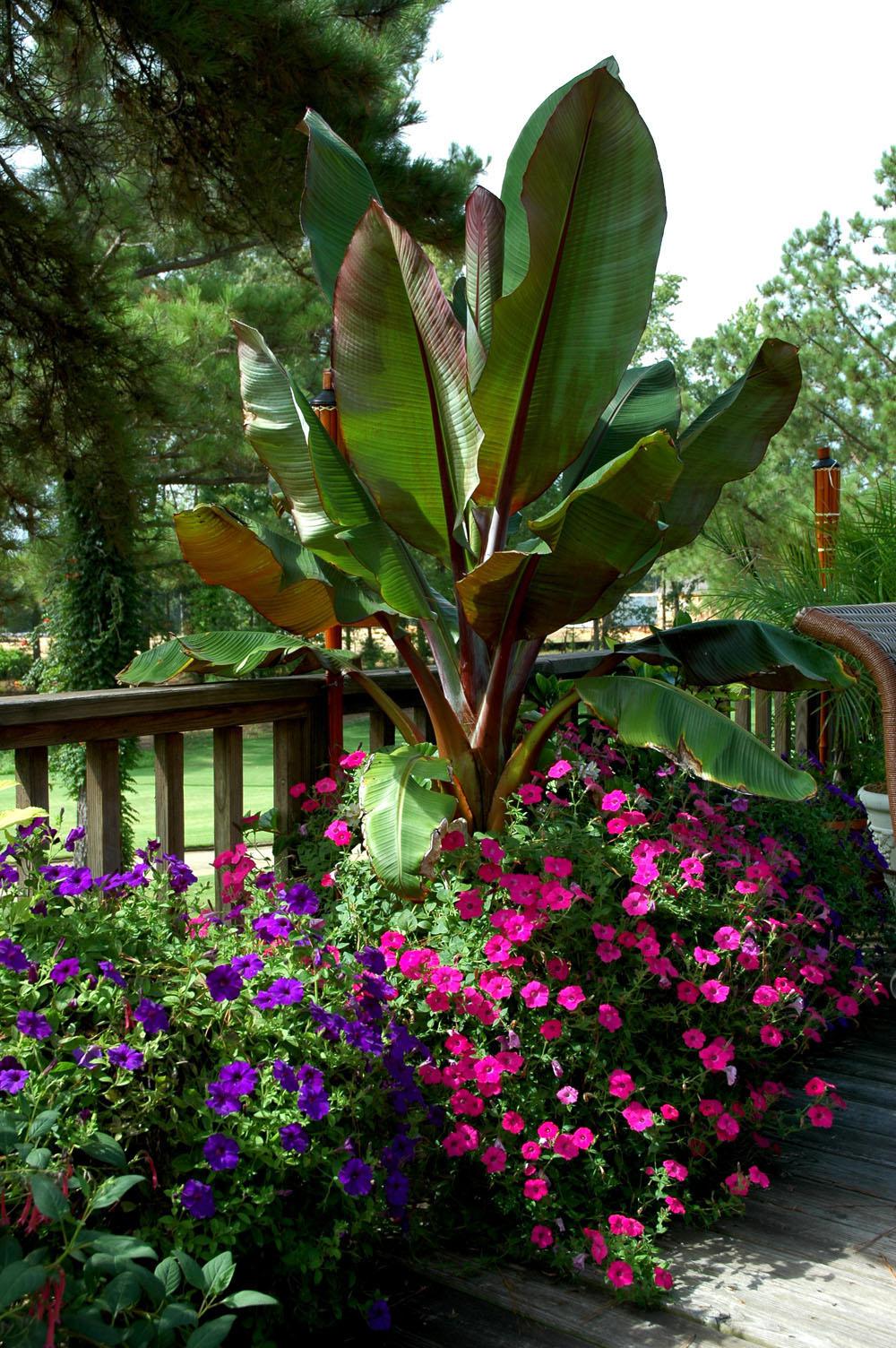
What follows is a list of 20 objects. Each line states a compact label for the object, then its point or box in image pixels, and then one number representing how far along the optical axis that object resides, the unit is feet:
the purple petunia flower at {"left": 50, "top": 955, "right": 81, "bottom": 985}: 5.69
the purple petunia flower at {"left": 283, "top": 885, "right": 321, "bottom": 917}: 7.07
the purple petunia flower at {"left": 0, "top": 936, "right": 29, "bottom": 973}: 5.51
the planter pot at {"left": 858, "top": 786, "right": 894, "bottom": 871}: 13.62
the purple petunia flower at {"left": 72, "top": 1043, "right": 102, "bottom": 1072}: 5.39
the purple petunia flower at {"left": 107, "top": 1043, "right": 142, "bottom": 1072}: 5.38
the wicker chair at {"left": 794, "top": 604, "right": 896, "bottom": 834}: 9.76
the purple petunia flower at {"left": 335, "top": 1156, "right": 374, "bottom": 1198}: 5.79
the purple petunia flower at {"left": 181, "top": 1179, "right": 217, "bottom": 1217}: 5.26
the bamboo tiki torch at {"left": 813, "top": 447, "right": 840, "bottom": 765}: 17.71
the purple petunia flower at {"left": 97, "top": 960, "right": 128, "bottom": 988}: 5.80
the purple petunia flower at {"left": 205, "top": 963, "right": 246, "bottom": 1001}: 5.80
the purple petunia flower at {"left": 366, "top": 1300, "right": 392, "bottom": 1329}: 6.07
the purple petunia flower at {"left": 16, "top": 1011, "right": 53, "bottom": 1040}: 5.28
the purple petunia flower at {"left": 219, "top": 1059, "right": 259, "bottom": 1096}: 5.60
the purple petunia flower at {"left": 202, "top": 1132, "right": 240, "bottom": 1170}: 5.34
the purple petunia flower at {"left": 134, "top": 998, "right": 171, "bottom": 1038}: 5.54
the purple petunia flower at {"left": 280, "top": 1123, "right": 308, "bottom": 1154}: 5.58
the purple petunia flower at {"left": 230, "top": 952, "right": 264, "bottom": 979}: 6.13
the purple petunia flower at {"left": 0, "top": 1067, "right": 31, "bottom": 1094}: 4.97
